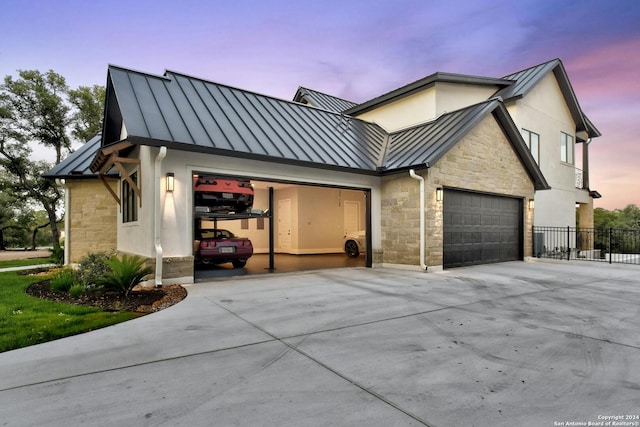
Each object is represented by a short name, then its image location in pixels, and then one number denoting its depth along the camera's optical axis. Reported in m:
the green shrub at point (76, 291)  6.53
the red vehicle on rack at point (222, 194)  8.77
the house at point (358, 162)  7.89
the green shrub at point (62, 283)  7.11
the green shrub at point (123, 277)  6.28
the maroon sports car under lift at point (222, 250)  10.76
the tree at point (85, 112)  23.00
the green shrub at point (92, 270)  7.16
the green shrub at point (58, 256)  12.16
